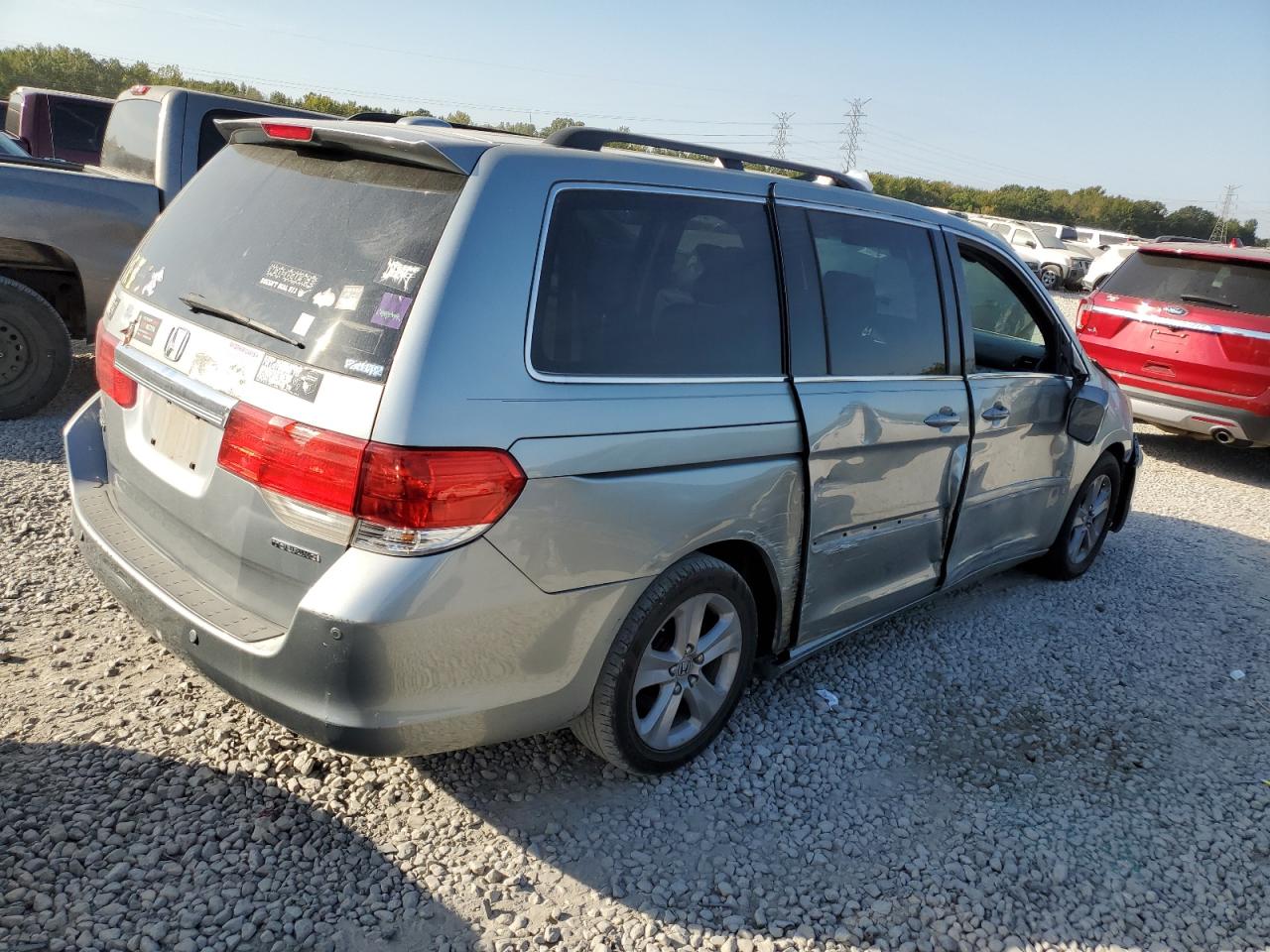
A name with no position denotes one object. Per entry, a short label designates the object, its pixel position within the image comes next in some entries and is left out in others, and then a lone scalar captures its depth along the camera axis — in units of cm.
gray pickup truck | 576
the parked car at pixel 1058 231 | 2938
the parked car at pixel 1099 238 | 3459
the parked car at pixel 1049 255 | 2594
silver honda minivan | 226
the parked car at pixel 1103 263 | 2376
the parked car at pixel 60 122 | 1174
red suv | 757
